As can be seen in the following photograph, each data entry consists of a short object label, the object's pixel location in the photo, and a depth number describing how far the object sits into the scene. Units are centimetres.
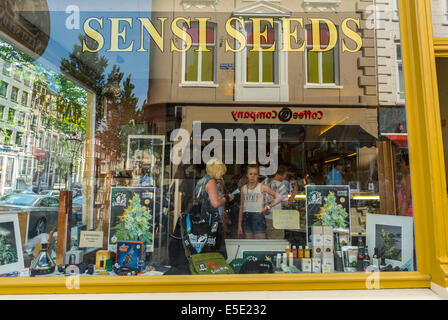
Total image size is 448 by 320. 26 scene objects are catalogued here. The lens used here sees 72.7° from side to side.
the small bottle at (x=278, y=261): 283
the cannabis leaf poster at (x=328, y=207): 335
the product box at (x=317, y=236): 321
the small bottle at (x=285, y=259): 289
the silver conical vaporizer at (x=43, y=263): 257
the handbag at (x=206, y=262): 263
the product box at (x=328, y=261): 266
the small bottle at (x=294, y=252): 303
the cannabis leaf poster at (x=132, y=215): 322
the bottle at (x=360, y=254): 264
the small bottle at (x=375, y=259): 267
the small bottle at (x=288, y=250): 309
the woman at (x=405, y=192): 249
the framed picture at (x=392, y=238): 247
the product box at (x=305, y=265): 269
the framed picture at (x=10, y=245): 259
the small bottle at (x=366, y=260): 263
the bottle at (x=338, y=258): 266
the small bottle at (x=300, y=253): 302
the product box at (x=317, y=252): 300
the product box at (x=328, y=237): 318
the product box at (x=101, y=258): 272
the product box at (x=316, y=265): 262
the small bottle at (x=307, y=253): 301
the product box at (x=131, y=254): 284
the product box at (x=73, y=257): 283
